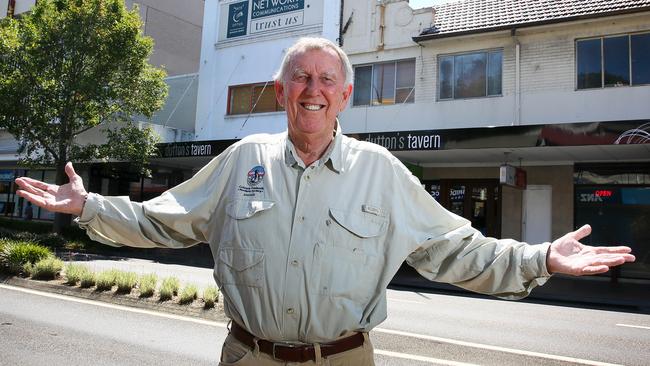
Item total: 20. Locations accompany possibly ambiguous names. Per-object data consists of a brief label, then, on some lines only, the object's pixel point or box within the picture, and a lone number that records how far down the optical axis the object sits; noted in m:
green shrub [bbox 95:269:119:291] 9.17
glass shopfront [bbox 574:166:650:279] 16.00
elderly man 2.29
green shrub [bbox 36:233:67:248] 17.70
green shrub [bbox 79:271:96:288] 9.38
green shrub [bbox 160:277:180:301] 8.52
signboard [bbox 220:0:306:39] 22.08
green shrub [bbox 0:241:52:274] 10.51
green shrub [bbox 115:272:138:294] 8.99
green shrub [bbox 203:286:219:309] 8.01
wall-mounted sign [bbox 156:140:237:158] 19.61
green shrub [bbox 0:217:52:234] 24.64
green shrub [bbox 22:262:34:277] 10.25
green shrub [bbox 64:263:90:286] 9.62
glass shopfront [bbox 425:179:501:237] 18.23
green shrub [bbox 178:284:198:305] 8.27
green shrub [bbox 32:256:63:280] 10.08
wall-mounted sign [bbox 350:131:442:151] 15.55
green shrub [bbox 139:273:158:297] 8.75
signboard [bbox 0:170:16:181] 31.61
